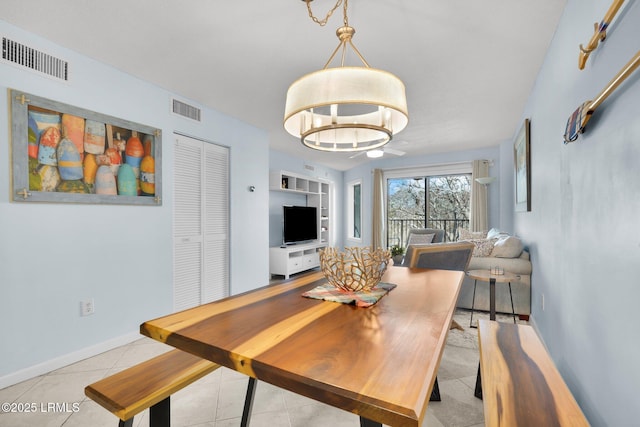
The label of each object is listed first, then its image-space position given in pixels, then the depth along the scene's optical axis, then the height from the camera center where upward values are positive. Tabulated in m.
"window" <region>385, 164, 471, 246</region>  6.30 +0.27
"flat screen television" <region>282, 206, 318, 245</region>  5.58 -0.22
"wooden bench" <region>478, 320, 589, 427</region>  0.91 -0.61
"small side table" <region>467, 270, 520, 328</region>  2.75 -0.60
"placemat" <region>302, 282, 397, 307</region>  1.21 -0.36
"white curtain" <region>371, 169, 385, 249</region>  6.89 +0.06
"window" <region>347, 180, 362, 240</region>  7.75 +0.02
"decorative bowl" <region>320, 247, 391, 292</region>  1.34 -0.24
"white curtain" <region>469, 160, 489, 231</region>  5.66 +0.26
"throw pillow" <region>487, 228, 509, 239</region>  4.27 -0.31
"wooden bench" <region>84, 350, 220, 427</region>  1.04 -0.65
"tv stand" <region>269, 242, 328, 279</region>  5.26 -0.84
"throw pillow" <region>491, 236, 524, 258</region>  3.26 -0.38
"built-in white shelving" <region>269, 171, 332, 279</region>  5.32 -0.22
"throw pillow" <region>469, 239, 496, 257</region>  3.41 -0.41
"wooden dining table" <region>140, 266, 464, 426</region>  0.62 -0.36
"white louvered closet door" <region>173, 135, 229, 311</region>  3.19 -0.11
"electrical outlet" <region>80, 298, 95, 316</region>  2.37 -0.74
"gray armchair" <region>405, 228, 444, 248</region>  5.35 -0.41
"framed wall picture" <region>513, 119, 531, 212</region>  3.02 +0.48
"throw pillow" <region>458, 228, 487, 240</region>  4.78 -0.36
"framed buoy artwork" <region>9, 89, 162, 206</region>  2.07 +0.45
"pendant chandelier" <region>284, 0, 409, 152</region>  1.28 +0.53
